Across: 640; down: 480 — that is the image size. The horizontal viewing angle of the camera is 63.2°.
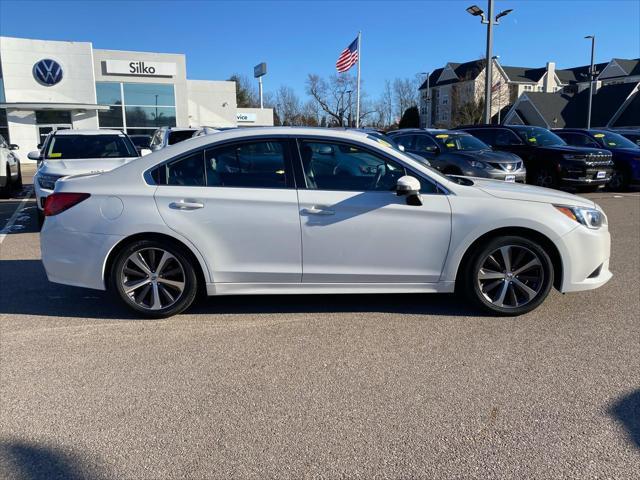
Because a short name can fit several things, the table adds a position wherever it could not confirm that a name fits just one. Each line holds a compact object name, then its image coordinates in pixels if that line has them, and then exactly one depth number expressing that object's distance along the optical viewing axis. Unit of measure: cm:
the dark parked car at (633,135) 2005
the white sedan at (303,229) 435
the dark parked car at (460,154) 1153
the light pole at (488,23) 2002
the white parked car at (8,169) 1316
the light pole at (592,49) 3497
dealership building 3284
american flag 2959
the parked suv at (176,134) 1364
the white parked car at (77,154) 847
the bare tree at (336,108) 6506
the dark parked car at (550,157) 1328
